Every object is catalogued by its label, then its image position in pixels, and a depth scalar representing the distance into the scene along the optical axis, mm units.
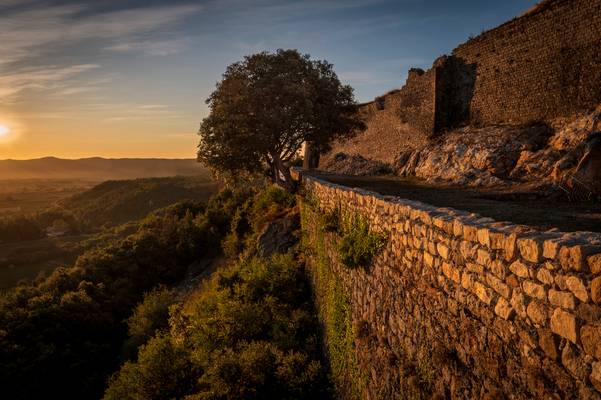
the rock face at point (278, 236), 20219
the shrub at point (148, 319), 24969
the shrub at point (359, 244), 7684
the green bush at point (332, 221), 11173
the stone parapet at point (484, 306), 2934
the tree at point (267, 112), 20797
